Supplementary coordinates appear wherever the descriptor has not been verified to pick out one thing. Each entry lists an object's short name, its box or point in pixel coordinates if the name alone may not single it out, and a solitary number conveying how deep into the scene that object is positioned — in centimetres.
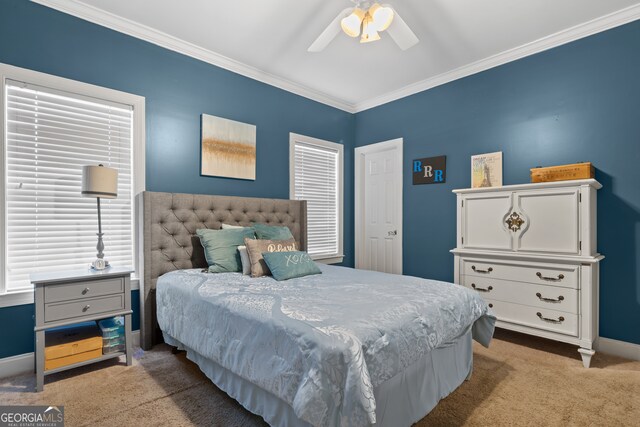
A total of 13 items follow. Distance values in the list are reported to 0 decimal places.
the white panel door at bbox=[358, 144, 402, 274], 432
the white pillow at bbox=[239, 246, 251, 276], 266
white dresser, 252
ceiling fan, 205
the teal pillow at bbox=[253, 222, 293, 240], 305
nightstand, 209
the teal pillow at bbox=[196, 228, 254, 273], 271
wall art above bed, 328
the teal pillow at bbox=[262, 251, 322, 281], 248
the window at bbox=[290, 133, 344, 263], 423
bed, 122
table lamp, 237
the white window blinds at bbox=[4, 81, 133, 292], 235
